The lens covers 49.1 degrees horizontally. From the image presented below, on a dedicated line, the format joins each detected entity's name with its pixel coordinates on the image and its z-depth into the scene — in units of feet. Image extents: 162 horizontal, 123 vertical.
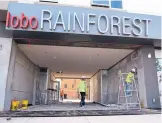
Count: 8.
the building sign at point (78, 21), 20.25
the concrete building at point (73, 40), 20.68
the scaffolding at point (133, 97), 25.94
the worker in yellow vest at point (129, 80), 24.72
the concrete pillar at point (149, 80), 24.06
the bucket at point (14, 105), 22.40
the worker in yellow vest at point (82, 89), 28.22
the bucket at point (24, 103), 26.72
